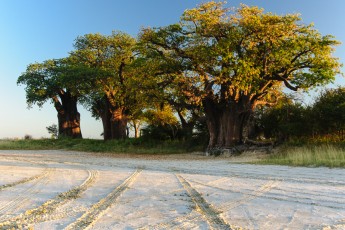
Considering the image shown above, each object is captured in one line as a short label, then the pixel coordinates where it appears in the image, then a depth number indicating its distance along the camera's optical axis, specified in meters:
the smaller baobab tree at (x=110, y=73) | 32.47
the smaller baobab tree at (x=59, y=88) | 32.53
